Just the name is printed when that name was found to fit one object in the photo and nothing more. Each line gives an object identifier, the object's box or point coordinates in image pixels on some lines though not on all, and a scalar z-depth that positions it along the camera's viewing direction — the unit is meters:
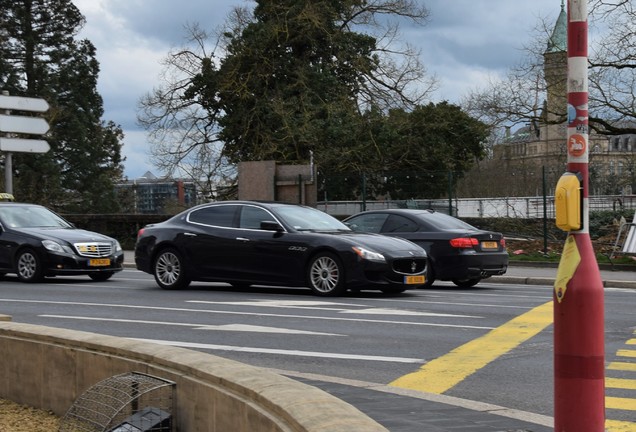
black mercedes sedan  18.61
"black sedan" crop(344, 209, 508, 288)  17.64
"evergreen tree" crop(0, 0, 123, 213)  58.88
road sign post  23.75
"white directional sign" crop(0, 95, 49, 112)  23.67
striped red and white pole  5.00
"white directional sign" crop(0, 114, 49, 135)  23.72
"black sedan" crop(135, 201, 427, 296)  15.05
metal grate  5.88
